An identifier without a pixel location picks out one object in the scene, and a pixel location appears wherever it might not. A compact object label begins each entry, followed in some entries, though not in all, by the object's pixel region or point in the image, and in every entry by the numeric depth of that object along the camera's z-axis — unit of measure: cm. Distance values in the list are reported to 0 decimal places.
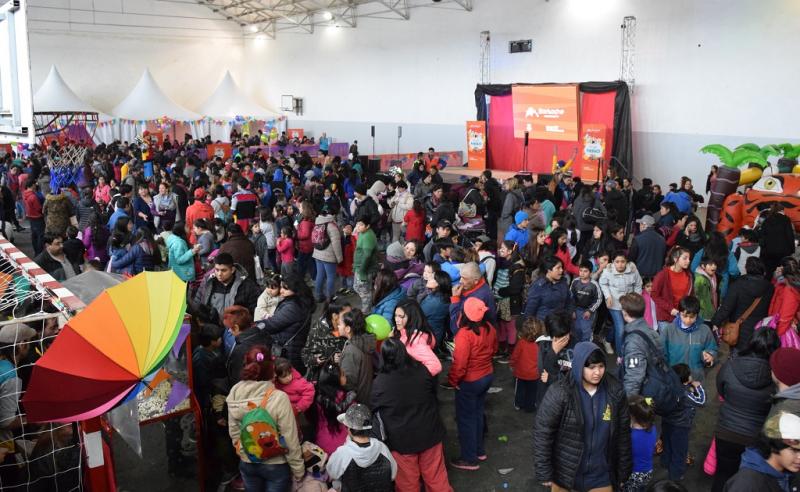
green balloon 427
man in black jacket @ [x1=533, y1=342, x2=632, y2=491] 312
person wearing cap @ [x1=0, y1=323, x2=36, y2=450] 320
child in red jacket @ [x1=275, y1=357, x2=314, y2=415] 385
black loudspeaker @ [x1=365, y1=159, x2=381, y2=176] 1638
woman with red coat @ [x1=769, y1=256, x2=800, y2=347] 497
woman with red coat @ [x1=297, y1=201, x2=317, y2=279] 762
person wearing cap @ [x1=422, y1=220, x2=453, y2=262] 666
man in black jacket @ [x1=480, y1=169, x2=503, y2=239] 995
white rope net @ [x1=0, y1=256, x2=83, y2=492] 319
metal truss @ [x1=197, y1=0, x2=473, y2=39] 2231
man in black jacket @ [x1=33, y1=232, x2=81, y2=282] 604
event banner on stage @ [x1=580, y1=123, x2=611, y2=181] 1551
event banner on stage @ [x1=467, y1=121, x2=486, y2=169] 1894
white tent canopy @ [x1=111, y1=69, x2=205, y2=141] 2216
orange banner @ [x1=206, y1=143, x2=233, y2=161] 1861
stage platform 1734
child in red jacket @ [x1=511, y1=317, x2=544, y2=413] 483
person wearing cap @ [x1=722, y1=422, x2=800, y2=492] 260
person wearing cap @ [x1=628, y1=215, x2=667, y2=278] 671
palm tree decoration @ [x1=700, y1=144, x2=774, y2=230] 1048
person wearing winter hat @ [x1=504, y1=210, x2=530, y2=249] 693
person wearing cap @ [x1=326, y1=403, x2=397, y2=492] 323
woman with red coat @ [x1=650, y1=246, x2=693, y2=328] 568
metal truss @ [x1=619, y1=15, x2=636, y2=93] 1577
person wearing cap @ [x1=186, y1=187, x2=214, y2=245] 793
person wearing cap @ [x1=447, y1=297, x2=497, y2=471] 413
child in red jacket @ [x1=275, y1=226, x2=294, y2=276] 732
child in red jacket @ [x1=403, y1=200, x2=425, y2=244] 837
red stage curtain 1707
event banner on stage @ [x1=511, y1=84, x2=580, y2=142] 1706
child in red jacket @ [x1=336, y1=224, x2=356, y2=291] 788
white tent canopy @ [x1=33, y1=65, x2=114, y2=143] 2020
